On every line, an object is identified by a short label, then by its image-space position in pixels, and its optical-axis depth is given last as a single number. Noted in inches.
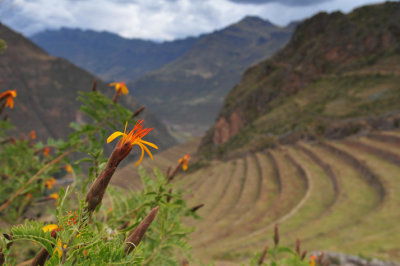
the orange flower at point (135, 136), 30.2
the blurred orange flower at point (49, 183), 106.4
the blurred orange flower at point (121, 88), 88.0
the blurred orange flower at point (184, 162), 75.3
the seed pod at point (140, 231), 32.9
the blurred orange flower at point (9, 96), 69.2
